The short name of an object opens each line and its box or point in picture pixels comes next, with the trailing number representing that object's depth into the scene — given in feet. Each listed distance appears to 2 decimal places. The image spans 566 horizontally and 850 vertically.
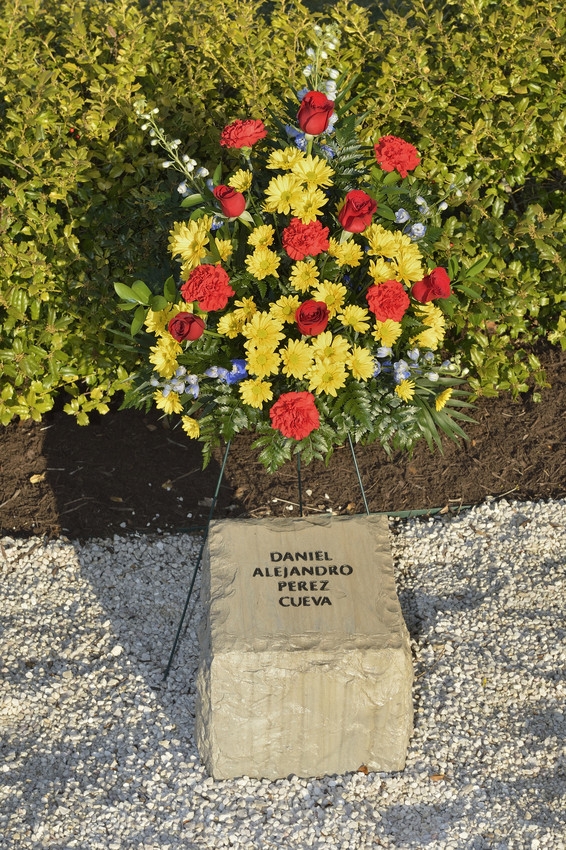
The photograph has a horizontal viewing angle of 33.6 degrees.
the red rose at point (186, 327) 8.79
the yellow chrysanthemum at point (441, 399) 9.71
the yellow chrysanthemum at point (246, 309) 9.18
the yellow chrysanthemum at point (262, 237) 9.07
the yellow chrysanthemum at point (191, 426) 9.46
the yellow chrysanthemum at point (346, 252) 9.17
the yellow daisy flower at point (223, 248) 9.29
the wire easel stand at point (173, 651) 9.94
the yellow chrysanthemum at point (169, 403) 9.36
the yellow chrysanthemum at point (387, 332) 9.10
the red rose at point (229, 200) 8.67
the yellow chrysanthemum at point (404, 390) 9.30
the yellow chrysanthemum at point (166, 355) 9.25
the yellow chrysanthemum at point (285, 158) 8.93
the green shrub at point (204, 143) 11.96
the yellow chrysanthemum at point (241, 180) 9.24
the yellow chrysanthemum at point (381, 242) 9.30
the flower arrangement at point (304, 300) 8.79
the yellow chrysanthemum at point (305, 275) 9.10
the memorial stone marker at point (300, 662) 8.55
